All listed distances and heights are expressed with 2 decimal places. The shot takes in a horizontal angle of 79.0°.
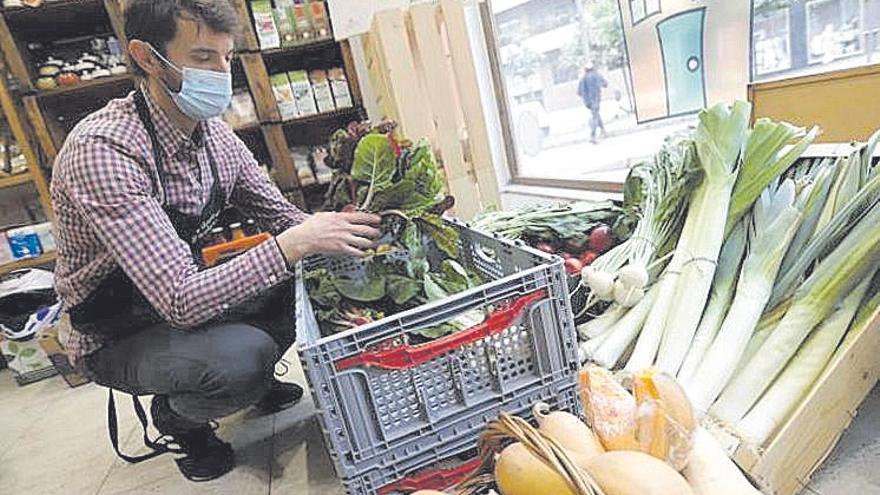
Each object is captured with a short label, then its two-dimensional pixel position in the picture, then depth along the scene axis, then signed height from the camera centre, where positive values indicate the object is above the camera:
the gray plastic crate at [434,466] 0.84 -0.52
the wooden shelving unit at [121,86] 2.22 +0.46
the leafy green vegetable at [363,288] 1.11 -0.30
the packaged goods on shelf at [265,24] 2.37 +0.59
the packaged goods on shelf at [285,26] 2.42 +0.58
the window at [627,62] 1.67 +0.01
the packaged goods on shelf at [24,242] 2.40 -0.09
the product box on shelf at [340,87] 2.59 +0.27
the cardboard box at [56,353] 2.26 -0.56
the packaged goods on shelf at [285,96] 2.48 +0.28
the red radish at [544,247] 1.49 -0.40
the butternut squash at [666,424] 0.60 -0.38
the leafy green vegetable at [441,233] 1.15 -0.23
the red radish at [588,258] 1.45 -0.44
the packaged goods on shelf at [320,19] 2.47 +0.58
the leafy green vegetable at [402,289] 1.09 -0.31
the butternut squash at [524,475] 0.54 -0.37
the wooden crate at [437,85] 1.99 +0.15
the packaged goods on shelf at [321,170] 2.65 -0.09
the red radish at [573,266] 1.38 -0.44
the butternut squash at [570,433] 0.60 -0.38
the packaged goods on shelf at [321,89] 2.56 +0.28
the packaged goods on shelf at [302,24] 2.45 +0.57
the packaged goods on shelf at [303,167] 2.62 -0.06
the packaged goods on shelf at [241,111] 2.46 +0.26
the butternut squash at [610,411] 0.61 -0.37
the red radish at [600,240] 1.48 -0.41
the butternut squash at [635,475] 0.52 -0.38
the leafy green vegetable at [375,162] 1.12 -0.05
